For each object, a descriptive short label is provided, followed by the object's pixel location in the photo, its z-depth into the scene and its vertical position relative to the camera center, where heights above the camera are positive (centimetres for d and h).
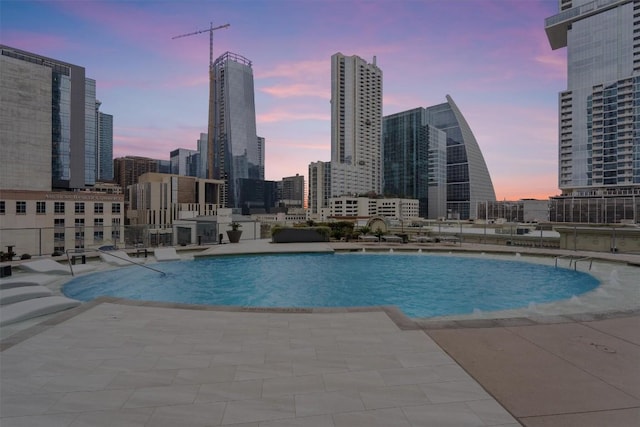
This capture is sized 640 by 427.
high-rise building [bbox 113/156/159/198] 19455 +1639
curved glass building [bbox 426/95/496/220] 15762 +2367
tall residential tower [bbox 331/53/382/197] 14925 +4496
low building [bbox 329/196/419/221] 10900 +162
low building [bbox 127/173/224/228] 12644 +558
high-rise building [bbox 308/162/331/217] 13262 +1179
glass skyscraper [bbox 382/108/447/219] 15900 +2661
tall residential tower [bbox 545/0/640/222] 7550 +2730
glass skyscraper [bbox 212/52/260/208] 16875 +4866
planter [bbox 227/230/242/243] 2219 -171
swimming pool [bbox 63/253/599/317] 1027 -275
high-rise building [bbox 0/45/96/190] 7044 +2180
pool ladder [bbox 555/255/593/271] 1301 -200
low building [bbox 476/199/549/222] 11844 +109
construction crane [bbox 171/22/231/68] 16948 +9542
